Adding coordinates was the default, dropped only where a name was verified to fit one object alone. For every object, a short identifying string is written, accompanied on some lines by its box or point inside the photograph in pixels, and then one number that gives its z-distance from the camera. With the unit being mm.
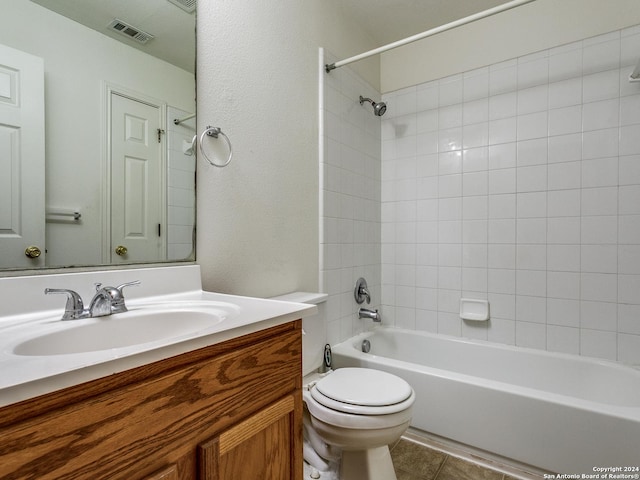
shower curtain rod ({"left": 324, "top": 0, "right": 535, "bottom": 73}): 1439
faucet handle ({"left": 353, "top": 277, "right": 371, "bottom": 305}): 2188
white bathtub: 1311
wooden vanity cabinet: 435
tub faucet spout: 2102
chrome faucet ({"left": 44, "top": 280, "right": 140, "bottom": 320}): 807
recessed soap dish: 2133
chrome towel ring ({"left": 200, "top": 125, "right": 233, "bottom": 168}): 1249
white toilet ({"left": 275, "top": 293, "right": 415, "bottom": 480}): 1187
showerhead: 2211
